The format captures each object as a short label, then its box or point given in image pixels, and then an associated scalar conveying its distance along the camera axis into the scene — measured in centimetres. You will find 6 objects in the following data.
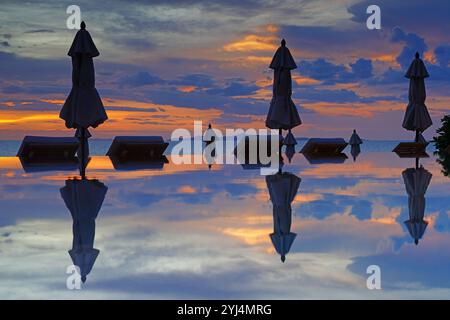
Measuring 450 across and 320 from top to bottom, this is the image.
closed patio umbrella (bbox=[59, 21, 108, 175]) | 1404
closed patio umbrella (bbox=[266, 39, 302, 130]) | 1814
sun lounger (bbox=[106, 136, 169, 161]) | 1892
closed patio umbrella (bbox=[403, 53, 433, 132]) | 2141
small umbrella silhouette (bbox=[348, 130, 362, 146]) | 3066
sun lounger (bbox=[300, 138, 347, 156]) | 2341
